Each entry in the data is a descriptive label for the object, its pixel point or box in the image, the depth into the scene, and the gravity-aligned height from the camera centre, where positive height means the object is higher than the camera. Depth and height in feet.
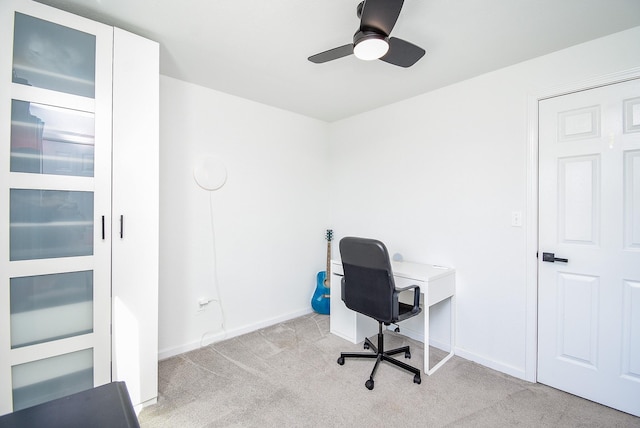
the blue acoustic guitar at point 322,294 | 11.35 -3.17
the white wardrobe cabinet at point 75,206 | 4.93 +0.08
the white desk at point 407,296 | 7.52 -2.33
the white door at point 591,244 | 6.03 -0.67
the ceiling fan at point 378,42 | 4.17 +2.86
